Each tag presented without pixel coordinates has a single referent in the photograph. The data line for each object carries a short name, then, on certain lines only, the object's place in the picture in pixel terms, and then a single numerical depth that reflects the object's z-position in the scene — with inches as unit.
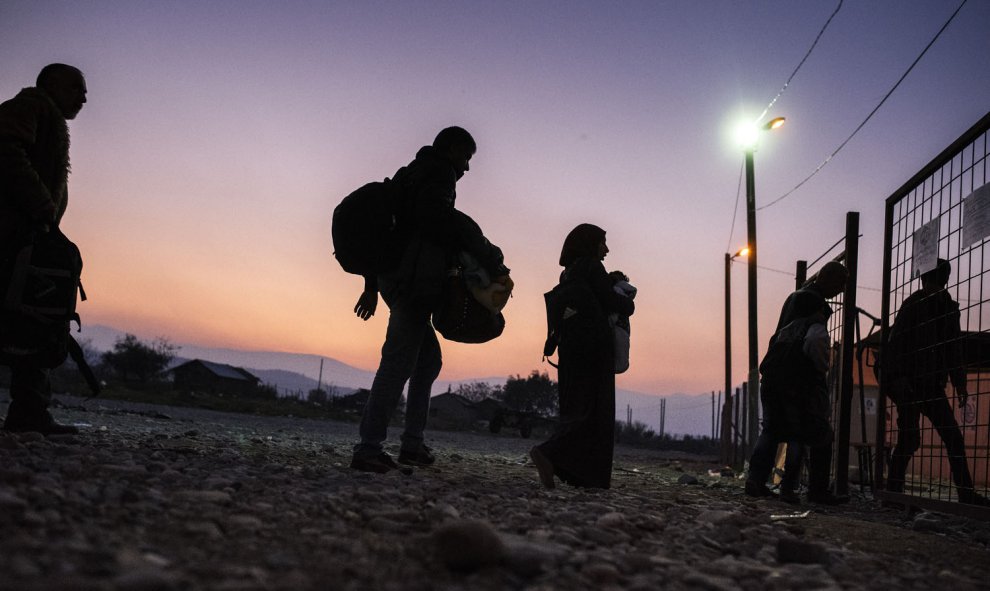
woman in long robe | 159.8
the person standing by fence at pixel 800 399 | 191.6
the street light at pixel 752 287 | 424.5
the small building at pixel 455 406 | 2439.5
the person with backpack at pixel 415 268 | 150.7
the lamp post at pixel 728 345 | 512.9
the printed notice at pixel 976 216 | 153.0
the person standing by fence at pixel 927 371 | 174.1
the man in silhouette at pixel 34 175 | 138.1
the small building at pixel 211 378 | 2388.0
